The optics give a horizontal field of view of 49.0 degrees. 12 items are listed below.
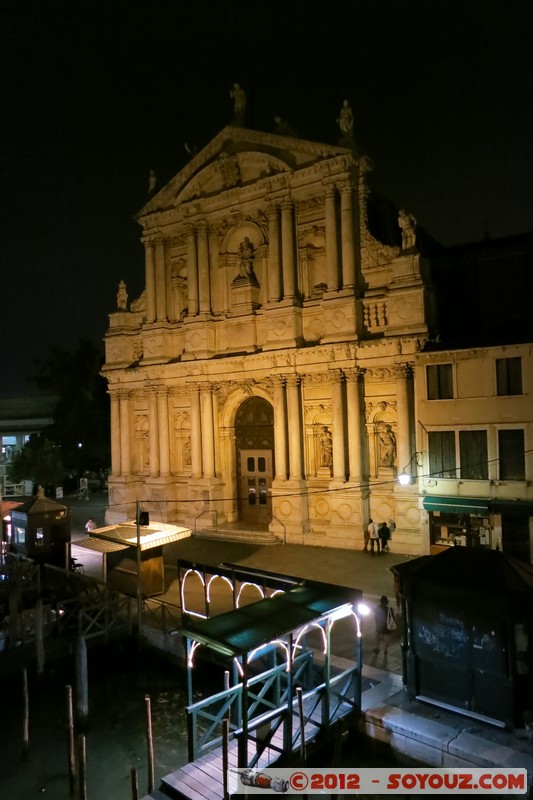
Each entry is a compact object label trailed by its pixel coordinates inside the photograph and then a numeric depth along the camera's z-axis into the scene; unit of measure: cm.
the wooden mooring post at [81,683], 1211
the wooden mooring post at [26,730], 1077
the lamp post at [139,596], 1492
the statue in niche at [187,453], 2811
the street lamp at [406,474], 2019
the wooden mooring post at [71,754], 960
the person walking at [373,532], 2081
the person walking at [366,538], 2157
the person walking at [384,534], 2047
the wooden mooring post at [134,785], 844
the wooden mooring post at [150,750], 924
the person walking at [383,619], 1342
